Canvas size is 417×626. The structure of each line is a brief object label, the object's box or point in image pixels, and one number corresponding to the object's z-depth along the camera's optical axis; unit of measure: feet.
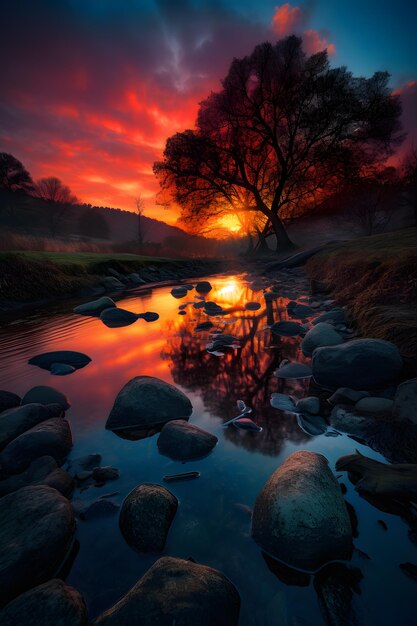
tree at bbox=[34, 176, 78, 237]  163.12
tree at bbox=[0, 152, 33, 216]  135.33
